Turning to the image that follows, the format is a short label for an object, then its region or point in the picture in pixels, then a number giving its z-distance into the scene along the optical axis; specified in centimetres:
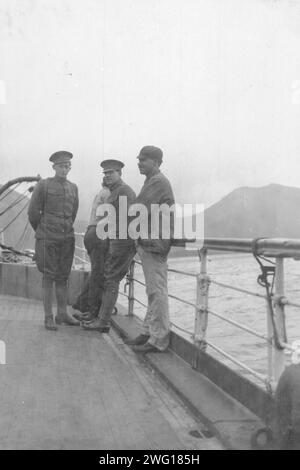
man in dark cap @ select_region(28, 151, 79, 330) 634
